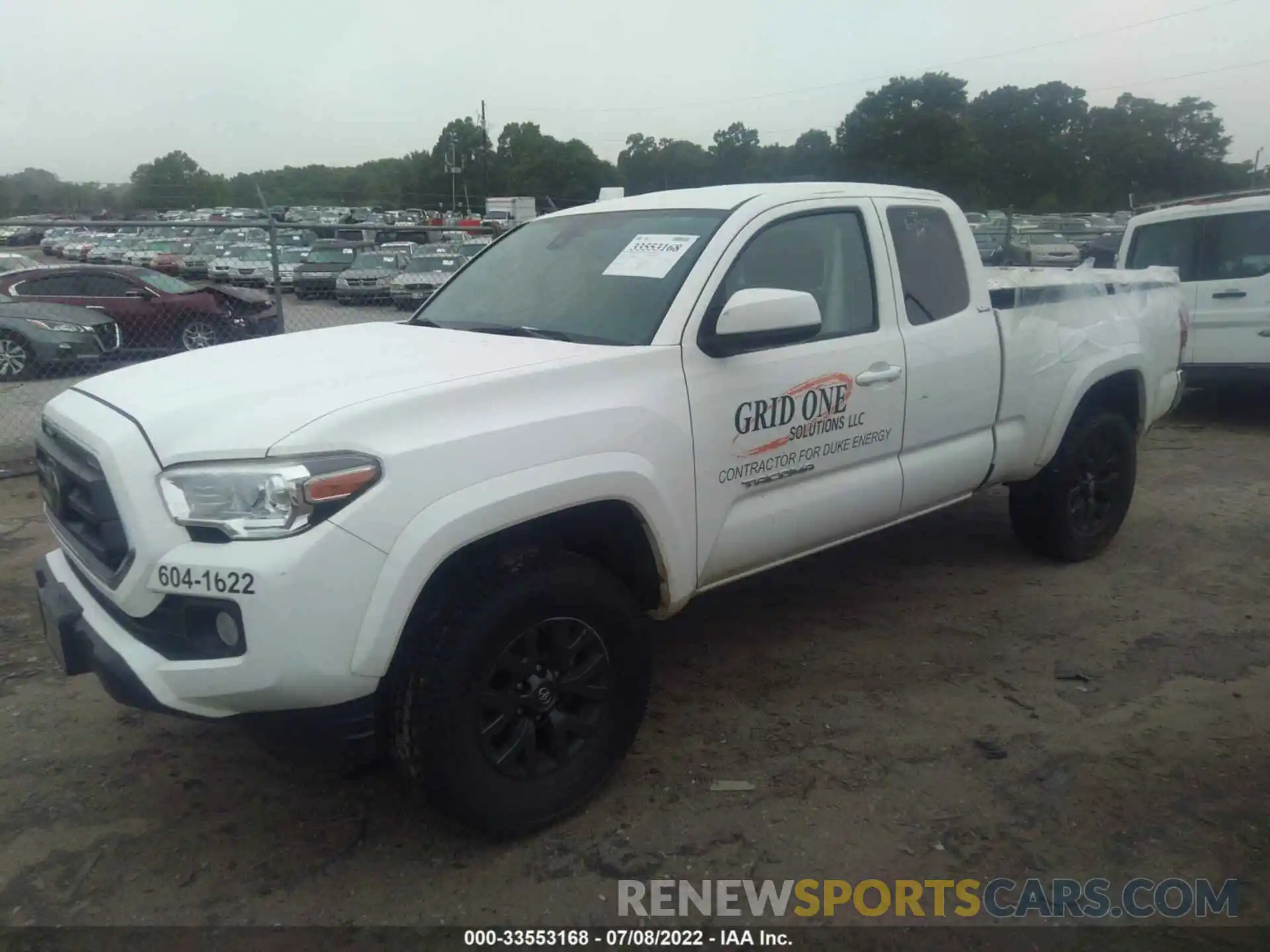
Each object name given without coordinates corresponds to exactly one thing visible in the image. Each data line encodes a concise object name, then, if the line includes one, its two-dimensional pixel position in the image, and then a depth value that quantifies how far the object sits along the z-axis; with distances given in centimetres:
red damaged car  1319
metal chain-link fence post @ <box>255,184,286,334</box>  778
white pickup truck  244
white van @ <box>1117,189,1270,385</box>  832
